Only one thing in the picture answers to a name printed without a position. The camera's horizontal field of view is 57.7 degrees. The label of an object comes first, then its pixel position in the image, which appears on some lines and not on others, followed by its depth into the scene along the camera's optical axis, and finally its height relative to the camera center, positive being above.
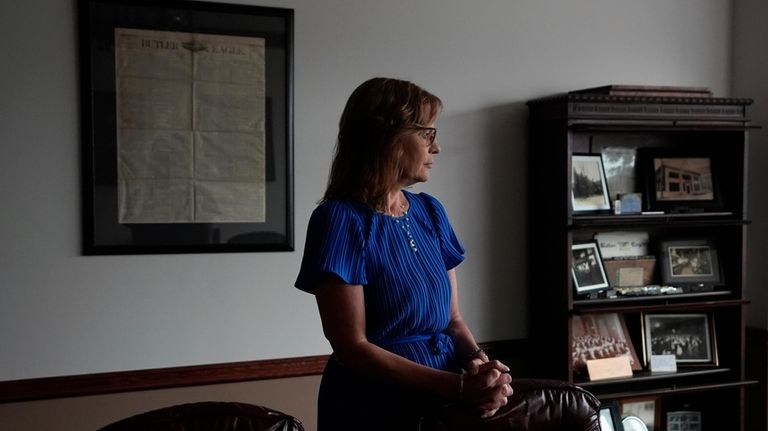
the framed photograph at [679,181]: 2.96 +0.05
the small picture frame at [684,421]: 3.04 -1.01
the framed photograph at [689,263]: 2.99 -0.31
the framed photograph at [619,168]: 2.95 +0.10
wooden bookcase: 2.71 -0.15
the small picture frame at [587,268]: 2.80 -0.31
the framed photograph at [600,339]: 2.83 -0.61
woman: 1.47 -0.19
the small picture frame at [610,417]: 2.58 -0.84
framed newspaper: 2.34 +0.23
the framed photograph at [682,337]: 2.98 -0.63
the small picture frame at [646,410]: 2.90 -0.92
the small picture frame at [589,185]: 2.82 +0.03
